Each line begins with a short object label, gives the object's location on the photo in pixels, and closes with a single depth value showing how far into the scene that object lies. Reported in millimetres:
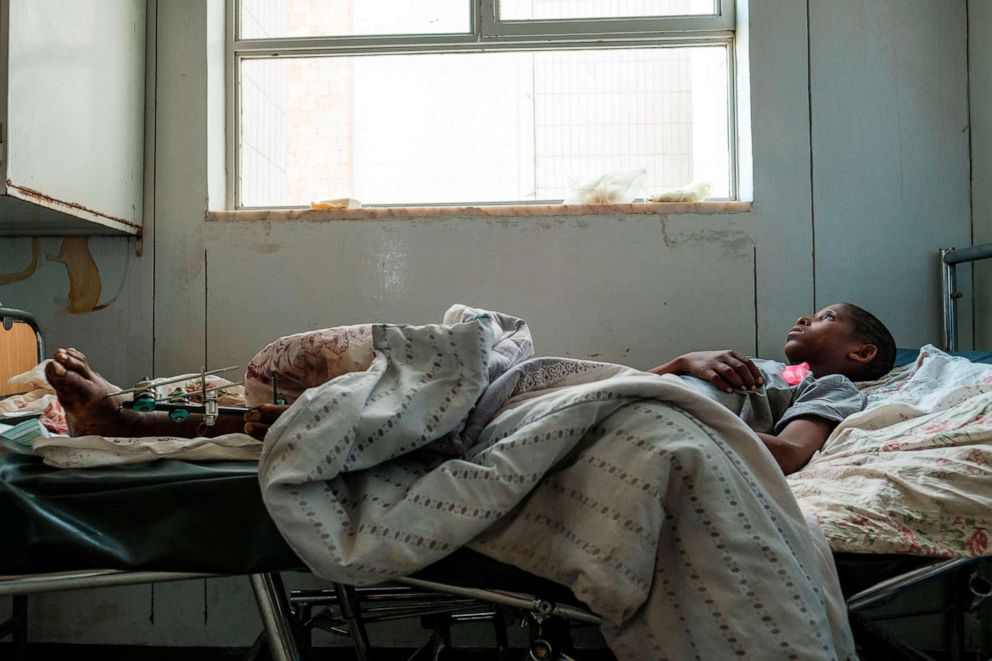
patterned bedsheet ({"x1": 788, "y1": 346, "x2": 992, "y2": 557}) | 883
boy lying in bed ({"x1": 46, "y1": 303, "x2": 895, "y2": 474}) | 1015
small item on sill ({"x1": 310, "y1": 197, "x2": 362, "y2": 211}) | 1979
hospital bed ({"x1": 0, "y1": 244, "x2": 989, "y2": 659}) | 745
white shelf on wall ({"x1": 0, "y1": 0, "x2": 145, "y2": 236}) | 1433
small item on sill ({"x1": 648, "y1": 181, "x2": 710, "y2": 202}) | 1910
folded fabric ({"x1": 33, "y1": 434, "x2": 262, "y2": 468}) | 828
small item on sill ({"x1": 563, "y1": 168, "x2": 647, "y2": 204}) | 1936
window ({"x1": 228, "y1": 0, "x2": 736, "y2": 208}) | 2068
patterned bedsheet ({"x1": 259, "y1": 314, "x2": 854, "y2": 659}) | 684
